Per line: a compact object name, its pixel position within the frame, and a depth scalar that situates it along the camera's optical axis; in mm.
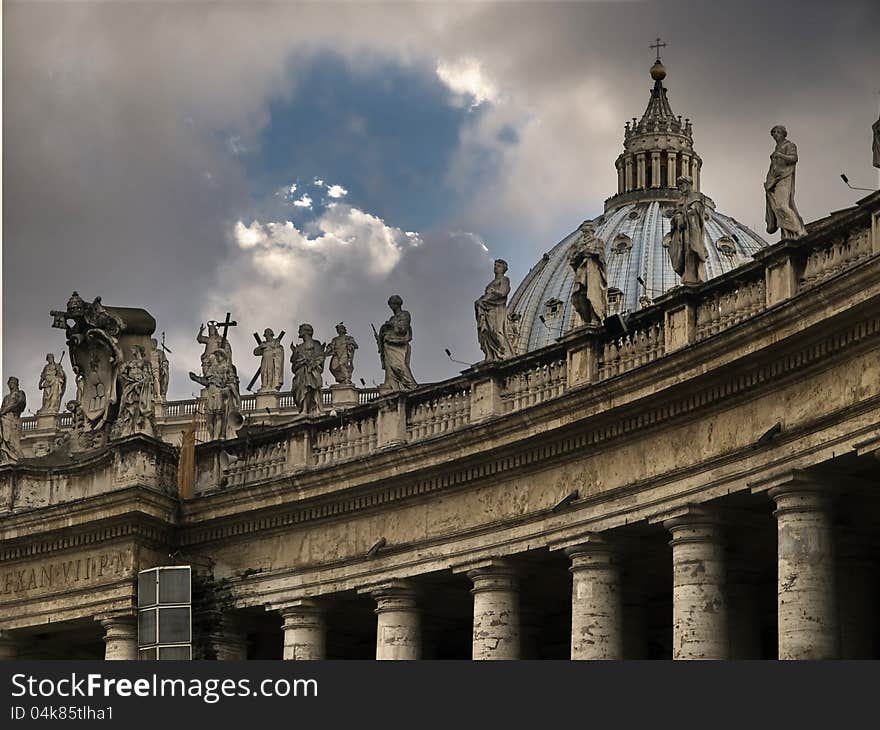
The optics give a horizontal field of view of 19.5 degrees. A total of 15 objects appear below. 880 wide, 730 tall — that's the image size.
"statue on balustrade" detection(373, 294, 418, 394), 58438
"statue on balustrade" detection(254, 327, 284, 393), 107281
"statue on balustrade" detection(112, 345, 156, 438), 61938
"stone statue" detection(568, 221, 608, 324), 53562
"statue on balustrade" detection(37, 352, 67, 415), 124250
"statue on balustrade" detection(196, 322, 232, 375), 86188
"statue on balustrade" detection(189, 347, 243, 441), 64812
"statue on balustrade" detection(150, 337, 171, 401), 65869
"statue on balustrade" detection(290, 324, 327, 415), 61219
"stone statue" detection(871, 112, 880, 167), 45375
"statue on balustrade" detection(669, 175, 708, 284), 51438
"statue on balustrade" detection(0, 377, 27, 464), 65162
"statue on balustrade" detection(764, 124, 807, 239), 48594
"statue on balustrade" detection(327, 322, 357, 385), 73625
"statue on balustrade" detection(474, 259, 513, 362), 56250
